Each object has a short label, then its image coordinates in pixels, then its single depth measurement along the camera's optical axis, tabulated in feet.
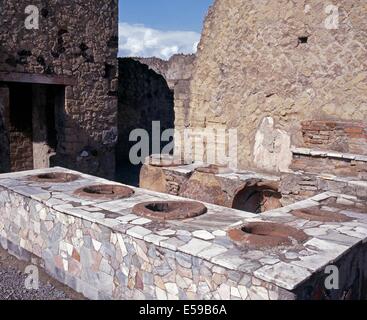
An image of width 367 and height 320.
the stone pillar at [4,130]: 22.18
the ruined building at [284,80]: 16.44
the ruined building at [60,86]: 22.41
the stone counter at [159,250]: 7.95
